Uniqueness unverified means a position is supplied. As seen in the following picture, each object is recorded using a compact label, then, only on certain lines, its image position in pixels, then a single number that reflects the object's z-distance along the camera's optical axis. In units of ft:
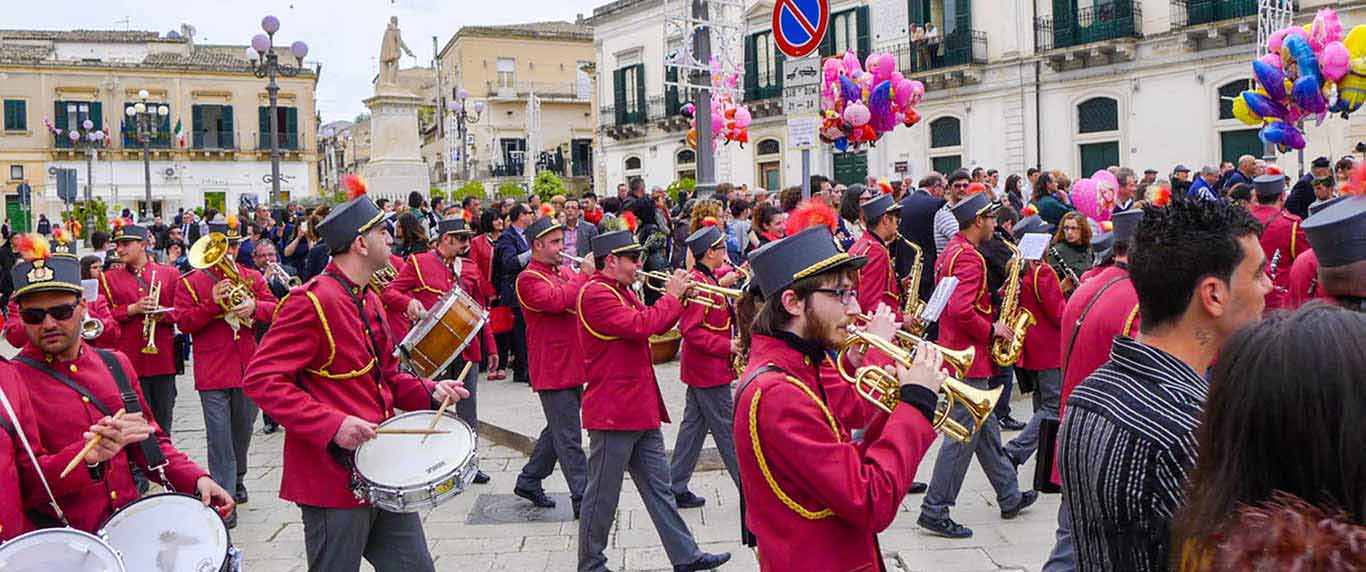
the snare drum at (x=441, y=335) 18.47
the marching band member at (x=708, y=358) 23.08
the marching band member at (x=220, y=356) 25.46
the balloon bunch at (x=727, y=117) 62.59
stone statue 107.45
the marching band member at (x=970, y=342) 21.93
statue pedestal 98.22
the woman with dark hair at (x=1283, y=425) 5.72
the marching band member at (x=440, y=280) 29.32
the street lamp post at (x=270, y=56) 64.03
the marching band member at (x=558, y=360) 23.99
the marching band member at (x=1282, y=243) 24.66
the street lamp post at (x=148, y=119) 112.26
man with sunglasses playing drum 13.46
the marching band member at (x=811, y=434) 10.43
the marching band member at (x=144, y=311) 26.45
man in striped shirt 8.09
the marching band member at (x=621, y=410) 19.80
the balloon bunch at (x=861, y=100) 47.78
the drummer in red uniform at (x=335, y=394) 14.64
